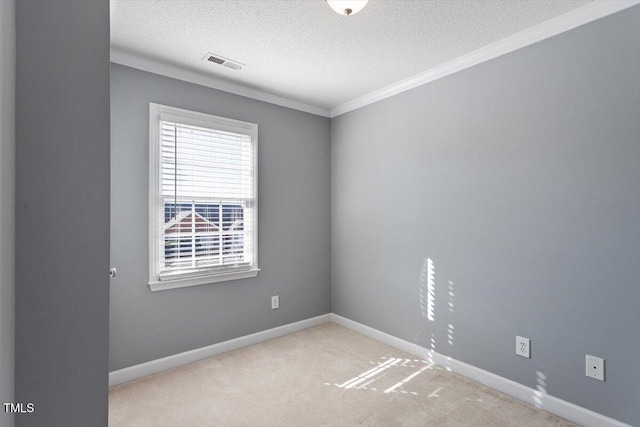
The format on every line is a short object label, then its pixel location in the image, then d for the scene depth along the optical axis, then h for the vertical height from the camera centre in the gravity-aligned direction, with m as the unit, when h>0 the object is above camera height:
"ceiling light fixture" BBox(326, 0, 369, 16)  1.76 +1.17
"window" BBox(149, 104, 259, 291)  2.67 +0.19
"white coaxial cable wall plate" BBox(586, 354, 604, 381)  1.92 -0.91
